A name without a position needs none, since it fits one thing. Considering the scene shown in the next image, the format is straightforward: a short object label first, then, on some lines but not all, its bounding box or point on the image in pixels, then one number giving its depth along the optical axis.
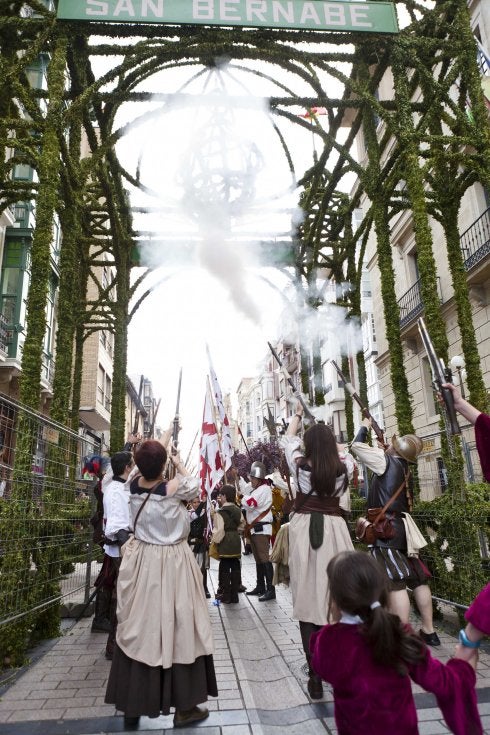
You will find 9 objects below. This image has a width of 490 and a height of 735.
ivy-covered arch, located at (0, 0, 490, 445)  6.98
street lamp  13.06
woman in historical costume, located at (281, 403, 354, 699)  4.13
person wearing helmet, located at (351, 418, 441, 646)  4.95
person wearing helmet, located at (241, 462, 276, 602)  8.38
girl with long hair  1.95
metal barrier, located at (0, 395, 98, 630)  4.54
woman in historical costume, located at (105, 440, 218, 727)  3.46
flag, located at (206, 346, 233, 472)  6.94
